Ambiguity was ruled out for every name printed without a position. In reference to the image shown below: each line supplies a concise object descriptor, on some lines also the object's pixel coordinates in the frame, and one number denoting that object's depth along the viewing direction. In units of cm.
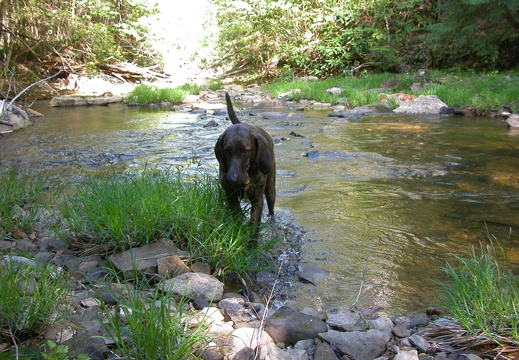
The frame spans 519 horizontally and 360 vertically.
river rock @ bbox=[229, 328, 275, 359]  237
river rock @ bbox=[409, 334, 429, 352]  243
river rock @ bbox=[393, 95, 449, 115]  1230
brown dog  358
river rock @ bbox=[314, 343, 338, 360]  235
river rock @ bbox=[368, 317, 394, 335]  267
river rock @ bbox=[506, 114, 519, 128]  988
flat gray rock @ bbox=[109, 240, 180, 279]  306
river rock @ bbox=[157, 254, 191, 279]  306
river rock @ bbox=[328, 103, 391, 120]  1255
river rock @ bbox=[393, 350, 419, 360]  231
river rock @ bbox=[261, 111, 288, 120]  1279
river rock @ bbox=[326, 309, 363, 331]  271
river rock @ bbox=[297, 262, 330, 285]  365
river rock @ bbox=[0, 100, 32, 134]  1051
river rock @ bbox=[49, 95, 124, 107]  1609
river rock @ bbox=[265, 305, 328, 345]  254
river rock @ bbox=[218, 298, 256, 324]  275
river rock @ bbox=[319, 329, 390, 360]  241
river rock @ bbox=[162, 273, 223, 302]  288
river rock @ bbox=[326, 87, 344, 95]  1613
